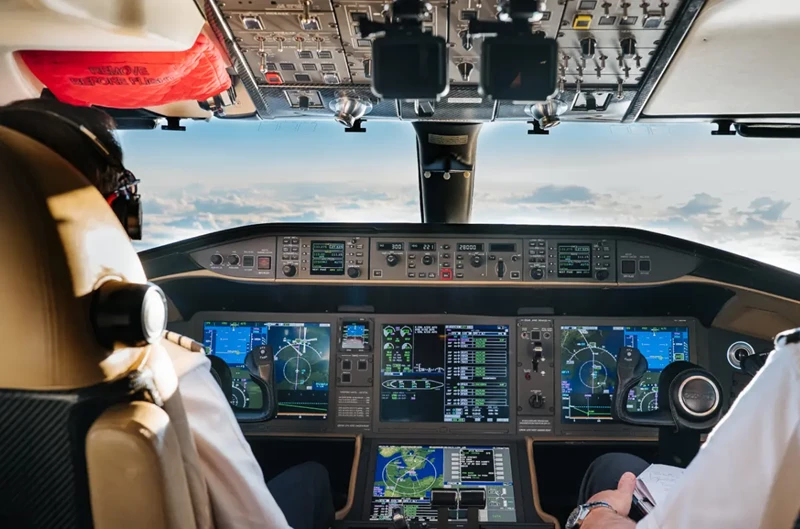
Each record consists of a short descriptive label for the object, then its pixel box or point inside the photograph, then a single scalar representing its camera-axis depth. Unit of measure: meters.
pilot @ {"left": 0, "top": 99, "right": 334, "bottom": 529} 0.94
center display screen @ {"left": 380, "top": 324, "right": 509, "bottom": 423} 2.84
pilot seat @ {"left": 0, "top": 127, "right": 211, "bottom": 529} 0.82
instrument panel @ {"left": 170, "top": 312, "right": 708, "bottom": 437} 2.84
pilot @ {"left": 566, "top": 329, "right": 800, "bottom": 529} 0.96
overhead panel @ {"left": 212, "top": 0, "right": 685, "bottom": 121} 1.85
